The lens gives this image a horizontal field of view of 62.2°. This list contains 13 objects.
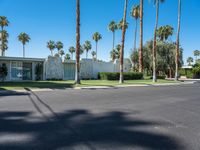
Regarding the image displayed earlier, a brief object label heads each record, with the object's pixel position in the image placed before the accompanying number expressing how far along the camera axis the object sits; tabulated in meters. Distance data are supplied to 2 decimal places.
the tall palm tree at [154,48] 23.23
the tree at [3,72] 21.19
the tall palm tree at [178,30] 26.11
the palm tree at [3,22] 37.29
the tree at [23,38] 45.34
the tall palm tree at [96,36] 53.65
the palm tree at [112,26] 47.38
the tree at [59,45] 62.63
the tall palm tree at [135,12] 36.05
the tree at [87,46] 63.05
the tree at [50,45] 59.44
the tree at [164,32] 40.23
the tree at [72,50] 68.01
